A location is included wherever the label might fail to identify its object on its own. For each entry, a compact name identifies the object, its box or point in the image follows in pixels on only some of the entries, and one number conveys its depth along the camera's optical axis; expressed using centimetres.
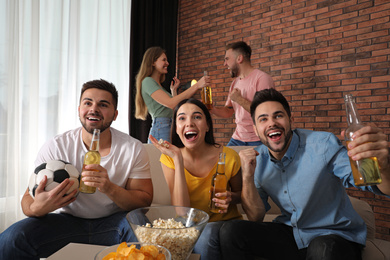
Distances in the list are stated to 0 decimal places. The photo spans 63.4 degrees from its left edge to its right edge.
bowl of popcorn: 104
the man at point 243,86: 298
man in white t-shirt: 146
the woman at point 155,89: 293
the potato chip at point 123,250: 85
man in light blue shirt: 152
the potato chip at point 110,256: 90
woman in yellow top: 160
